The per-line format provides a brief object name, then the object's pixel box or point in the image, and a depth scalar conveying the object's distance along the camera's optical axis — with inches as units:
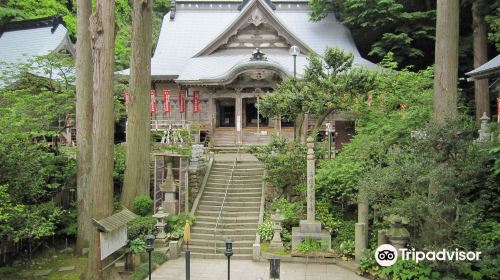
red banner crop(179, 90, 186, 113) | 863.7
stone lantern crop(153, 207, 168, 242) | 491.8
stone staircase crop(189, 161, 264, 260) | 495.2
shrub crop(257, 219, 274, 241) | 493.7
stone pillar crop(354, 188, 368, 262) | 426.3
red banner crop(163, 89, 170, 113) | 816.3
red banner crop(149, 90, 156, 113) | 812.6
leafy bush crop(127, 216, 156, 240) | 465.7
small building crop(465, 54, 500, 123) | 539.8
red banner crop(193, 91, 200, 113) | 864.3
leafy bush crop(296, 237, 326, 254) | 455.6
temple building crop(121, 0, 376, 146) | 846.5
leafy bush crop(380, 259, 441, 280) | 350.3
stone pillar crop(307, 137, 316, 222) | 470.9
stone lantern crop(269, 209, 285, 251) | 470.3
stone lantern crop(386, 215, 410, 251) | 384.8
